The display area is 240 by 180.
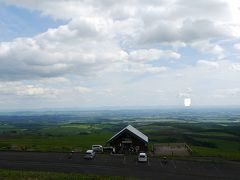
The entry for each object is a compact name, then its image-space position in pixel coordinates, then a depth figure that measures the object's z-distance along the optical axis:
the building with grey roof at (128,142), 78.25
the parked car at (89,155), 67.09
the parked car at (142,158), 64.94
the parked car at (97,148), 77.62
